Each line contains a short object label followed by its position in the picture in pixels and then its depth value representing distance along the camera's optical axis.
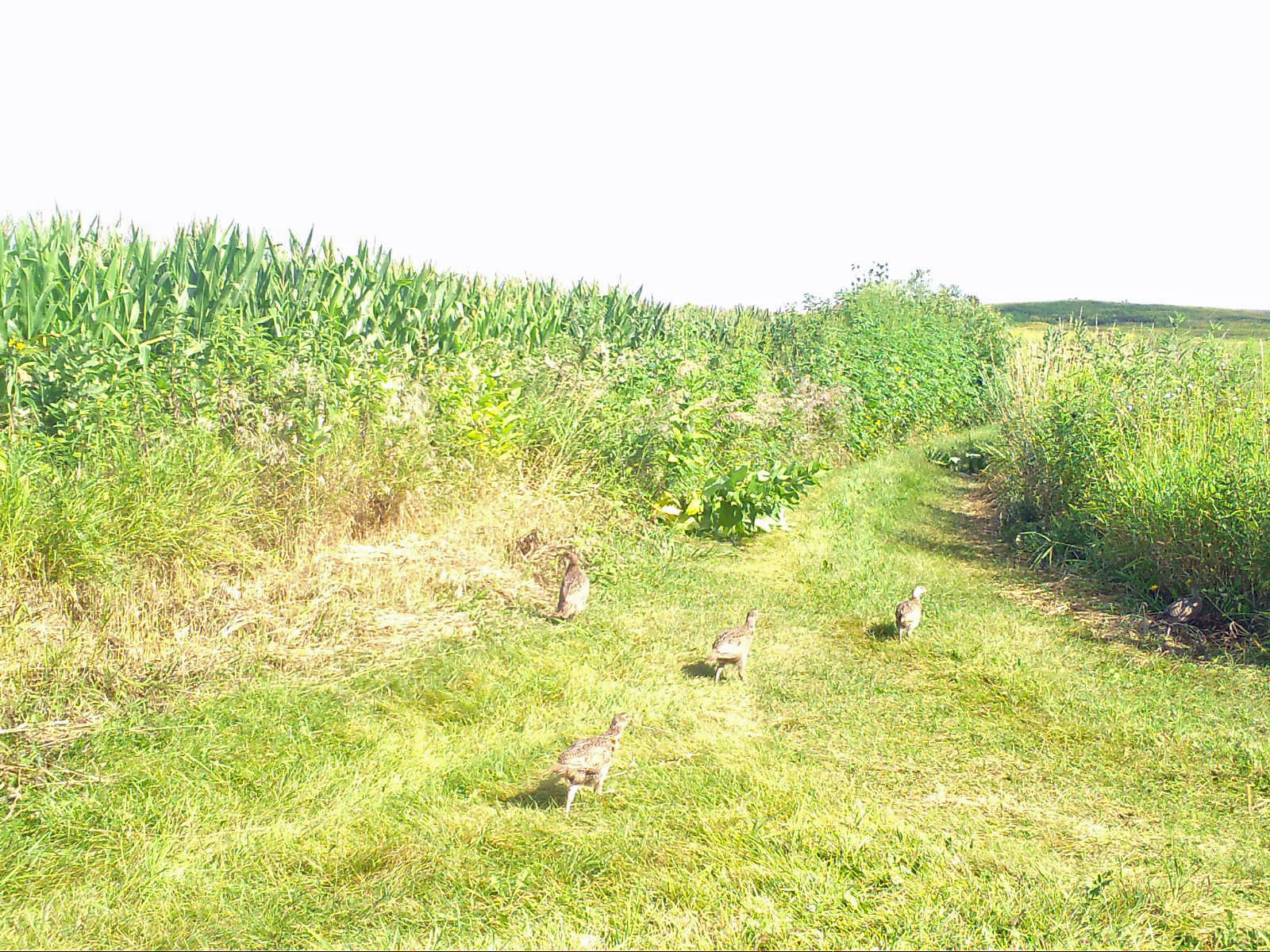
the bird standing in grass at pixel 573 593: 6.89
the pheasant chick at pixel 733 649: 5.97
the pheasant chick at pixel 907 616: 6.83
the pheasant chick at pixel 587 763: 4.47
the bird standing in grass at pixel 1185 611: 7.14
